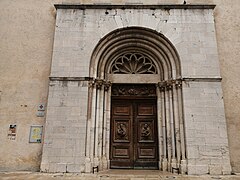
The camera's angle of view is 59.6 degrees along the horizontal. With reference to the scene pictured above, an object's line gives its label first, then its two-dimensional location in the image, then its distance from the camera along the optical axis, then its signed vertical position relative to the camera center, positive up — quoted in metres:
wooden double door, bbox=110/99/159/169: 6.29 +0.14
